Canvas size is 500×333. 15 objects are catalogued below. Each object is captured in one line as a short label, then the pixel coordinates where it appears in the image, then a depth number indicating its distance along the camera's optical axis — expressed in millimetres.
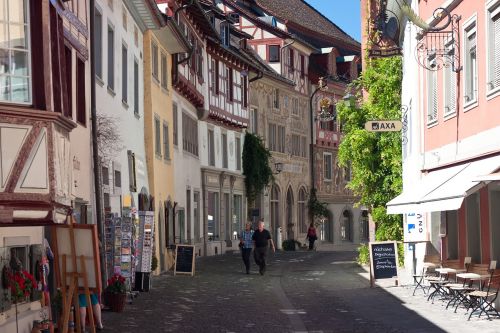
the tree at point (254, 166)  56031
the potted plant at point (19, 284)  14555
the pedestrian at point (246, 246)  34125
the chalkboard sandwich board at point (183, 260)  31781
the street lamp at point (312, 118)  69512
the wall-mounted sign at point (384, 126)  27531
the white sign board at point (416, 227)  26652
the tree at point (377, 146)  35531
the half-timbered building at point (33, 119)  11320
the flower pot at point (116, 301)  20078
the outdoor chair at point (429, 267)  23842
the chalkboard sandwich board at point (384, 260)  26141
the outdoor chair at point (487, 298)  17719
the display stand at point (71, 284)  14234
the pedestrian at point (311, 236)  61844
